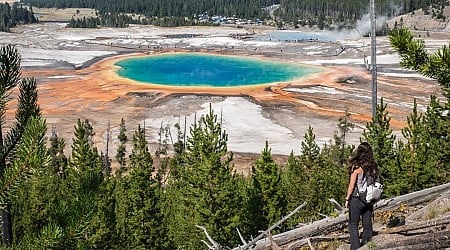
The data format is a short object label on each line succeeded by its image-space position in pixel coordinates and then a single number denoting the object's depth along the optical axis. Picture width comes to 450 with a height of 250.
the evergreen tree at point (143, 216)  18.31
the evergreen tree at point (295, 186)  18.78
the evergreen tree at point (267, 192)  18.41
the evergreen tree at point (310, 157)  20.78
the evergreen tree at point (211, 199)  17.16
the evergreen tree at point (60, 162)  24.95
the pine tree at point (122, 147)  31.27
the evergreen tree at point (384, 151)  17.12
